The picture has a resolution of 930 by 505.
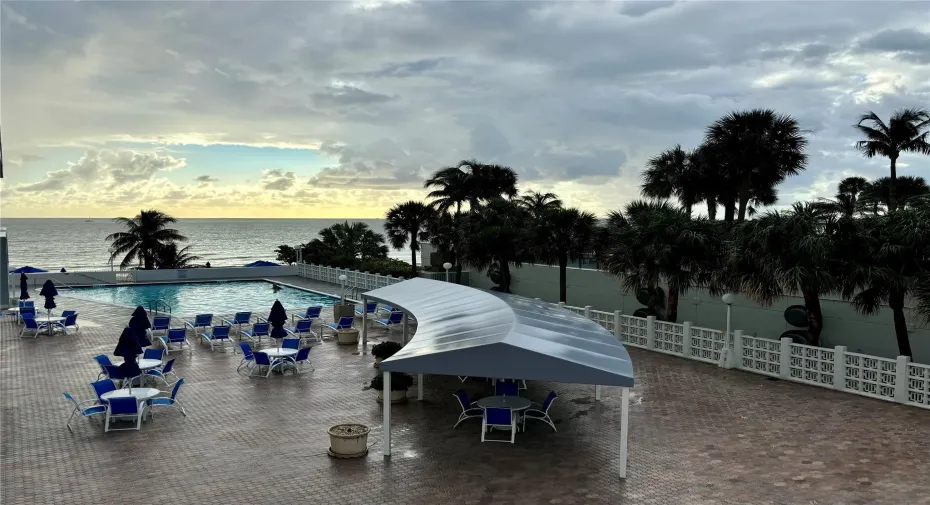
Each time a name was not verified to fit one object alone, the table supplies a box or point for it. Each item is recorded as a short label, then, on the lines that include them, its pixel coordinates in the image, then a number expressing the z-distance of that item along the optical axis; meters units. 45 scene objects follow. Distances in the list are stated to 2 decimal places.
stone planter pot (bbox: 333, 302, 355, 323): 24.89
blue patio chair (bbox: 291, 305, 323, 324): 24.03
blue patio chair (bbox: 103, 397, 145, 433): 11.97
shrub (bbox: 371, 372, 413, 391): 13.80
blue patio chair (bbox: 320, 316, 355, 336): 21.53
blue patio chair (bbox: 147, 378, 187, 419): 13.02
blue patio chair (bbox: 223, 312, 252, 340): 23.05
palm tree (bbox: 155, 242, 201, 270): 48.34
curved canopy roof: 10.19
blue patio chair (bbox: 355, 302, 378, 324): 24.99
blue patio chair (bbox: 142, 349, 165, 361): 16.77
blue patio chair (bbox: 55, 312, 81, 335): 22.94
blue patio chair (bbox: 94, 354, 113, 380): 15.45
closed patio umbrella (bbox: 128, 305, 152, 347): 17.35
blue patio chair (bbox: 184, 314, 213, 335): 21.97
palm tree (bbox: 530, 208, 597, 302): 26.75
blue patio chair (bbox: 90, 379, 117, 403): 12.81
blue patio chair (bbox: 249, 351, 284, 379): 16.28
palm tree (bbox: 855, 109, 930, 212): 32.91
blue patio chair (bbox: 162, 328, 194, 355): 19.58
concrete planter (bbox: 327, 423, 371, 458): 10.70
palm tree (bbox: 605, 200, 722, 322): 19.61
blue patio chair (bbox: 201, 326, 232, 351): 20.06
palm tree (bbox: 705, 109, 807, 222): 26.94
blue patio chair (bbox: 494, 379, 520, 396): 12.92
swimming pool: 33.09
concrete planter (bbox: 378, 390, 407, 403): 13.83
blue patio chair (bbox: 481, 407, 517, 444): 11.43
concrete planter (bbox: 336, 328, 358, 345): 21.09
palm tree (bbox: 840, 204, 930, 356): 15.20
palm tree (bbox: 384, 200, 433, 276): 40.34
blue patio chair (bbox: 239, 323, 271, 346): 20.55
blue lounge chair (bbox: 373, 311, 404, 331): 23.53
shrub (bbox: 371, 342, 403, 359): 16.15
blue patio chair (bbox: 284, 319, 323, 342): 21.25
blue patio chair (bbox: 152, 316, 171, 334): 21.27
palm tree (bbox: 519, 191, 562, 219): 37.03
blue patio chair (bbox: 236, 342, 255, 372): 16.88
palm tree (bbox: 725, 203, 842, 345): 15.91
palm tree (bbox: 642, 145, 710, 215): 28.41
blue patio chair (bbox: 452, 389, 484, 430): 12.31
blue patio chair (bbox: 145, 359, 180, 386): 15.52
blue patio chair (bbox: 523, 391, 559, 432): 12.30
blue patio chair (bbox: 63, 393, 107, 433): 12.50
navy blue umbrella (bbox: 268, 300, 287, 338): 18.05
